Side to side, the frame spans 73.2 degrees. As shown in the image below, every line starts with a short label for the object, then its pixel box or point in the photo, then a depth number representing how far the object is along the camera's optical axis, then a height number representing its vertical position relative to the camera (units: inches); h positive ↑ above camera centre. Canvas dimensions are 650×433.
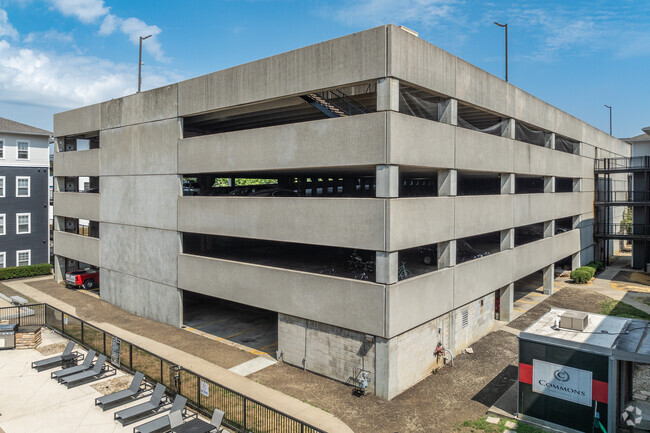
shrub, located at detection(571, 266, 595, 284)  1414.9 -234.6
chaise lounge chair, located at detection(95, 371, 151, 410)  603.8 -273.7
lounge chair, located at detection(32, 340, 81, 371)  736.3 -273.0
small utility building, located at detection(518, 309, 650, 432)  522.9 -219.3
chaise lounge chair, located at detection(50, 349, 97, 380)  695.7 -271.2
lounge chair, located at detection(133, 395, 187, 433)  528.7 -273.0
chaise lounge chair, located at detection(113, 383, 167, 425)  562.6 -273.4
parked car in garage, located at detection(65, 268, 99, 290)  1369.3 -242.9
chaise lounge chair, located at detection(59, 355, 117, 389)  678.5 -273.6
